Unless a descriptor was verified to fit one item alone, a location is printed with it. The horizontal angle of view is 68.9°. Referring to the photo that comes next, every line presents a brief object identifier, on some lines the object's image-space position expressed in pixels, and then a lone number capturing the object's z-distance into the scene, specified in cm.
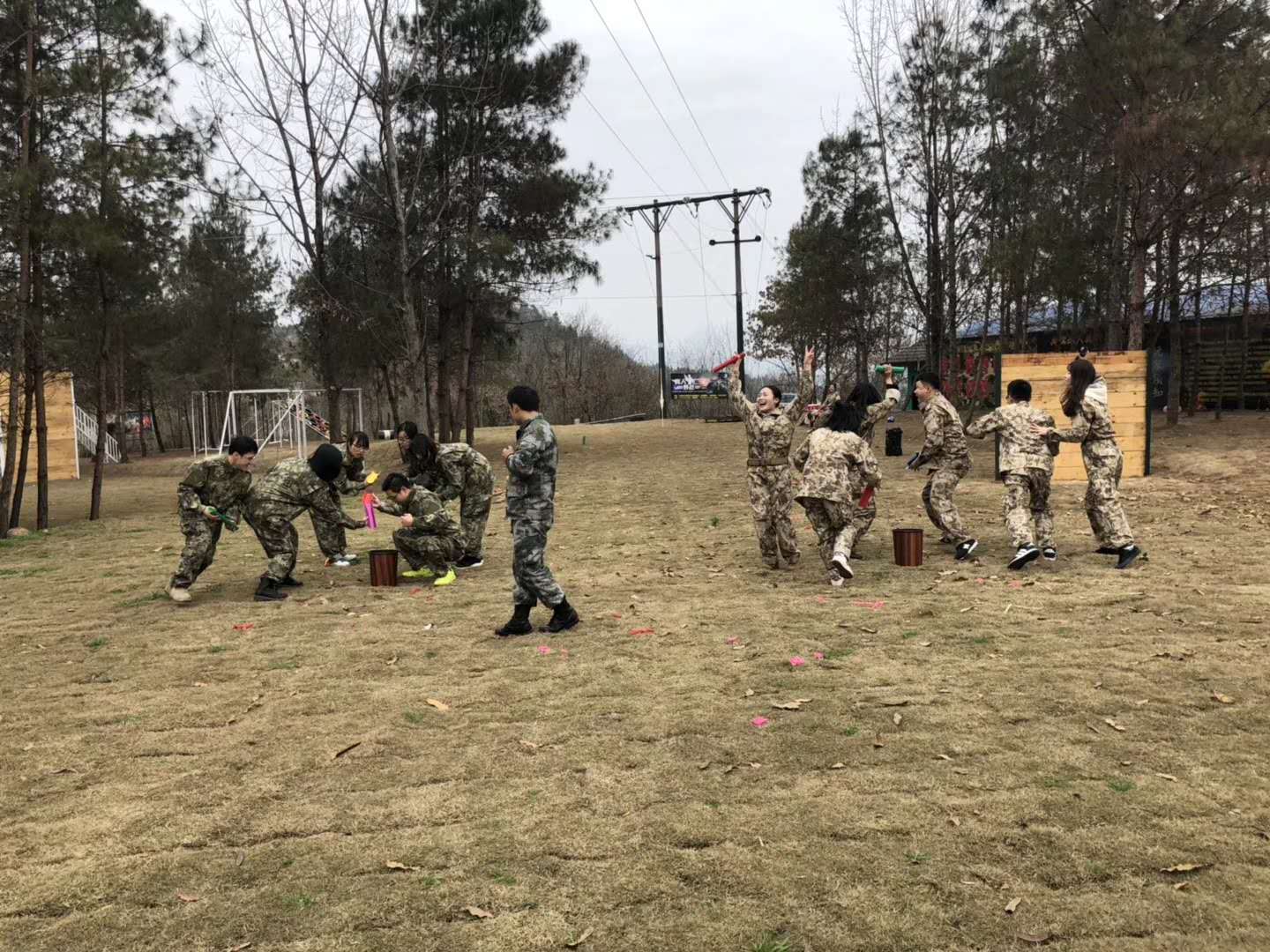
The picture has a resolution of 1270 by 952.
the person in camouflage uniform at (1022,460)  820
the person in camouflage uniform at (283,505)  827
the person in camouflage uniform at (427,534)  858
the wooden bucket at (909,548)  867
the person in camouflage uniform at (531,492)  622
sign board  3819
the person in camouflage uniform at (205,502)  789
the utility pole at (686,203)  3284
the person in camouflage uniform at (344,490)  893
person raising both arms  838
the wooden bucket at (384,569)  862
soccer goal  2606
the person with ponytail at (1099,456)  811
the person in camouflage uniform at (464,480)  936
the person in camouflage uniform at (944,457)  895
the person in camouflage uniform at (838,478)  807
